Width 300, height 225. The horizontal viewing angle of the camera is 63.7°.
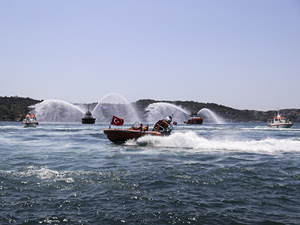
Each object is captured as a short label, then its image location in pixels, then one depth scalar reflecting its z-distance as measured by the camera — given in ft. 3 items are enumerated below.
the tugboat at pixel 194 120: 423.64
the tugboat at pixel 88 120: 406.41
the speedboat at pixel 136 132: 84.89
